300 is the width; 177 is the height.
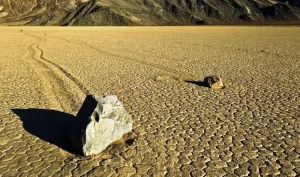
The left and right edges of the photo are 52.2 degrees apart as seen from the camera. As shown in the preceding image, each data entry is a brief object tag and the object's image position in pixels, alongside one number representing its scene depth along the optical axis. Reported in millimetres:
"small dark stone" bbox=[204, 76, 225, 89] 10951
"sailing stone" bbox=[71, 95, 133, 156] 5691
